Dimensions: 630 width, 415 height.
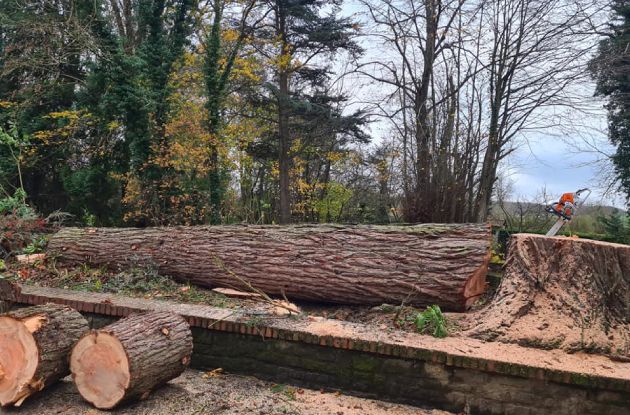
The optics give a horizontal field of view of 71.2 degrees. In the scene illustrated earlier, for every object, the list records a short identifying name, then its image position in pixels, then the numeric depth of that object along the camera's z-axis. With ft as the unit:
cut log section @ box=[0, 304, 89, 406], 9.21
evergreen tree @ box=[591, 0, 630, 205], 29.89
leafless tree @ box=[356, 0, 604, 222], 27.66
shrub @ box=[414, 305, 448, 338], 10.87
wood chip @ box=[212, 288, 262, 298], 14.67
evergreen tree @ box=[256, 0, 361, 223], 41.24
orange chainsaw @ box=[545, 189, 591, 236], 13.51
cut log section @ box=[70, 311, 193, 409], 8.91
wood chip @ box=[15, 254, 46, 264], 17.97
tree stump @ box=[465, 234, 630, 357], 10.03
